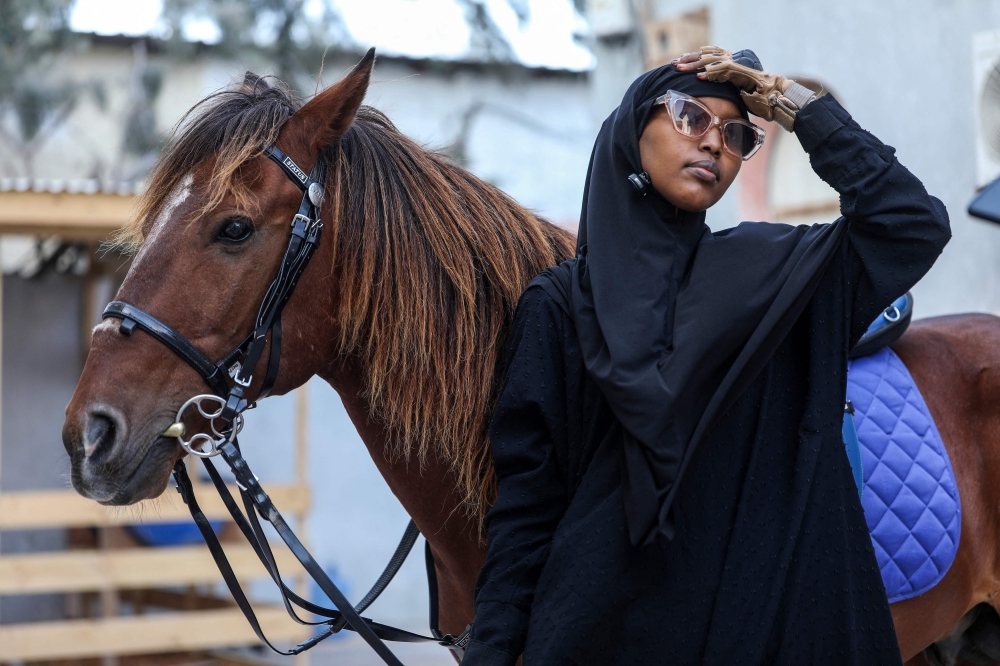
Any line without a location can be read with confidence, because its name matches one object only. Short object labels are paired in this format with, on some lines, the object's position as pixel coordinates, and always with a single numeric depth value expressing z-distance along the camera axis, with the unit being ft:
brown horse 5.40
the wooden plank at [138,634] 16.66
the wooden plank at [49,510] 16.89
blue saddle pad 7.13
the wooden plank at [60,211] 16.55
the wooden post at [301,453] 18.84
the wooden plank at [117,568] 16.84
